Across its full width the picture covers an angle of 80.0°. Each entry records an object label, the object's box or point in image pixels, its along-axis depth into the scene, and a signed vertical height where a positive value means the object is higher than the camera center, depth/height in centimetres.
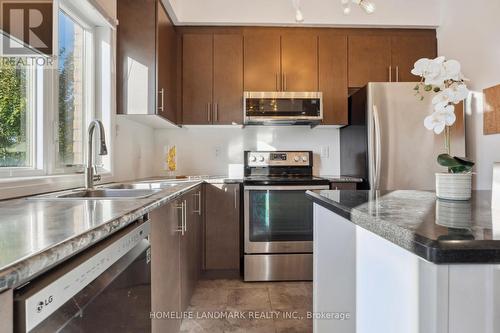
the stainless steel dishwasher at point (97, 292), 52 -29
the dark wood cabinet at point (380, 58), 288 +102
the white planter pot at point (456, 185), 103 -8
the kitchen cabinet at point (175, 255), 132 -50
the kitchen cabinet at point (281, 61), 284 +98
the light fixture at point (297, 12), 175 +91
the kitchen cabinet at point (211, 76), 283 +84
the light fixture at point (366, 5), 158 +84
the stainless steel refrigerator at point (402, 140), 245 +20
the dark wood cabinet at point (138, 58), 221 +79
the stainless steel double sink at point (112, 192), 134 -14
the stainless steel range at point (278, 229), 254 -56
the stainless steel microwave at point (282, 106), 271 +53
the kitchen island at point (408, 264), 53 -23
